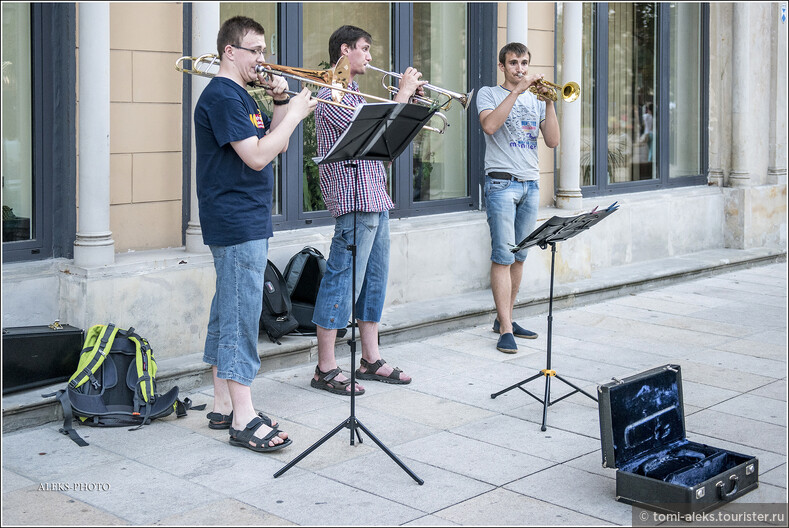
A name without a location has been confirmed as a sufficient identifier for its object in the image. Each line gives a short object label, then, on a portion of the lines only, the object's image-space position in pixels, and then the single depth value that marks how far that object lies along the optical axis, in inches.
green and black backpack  210.2
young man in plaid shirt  230.2
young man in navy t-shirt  187.3
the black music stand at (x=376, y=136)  185.3
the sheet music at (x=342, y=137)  181.9
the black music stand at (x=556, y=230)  213.5
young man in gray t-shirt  279.9
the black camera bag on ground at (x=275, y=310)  256.4
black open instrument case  167.8
